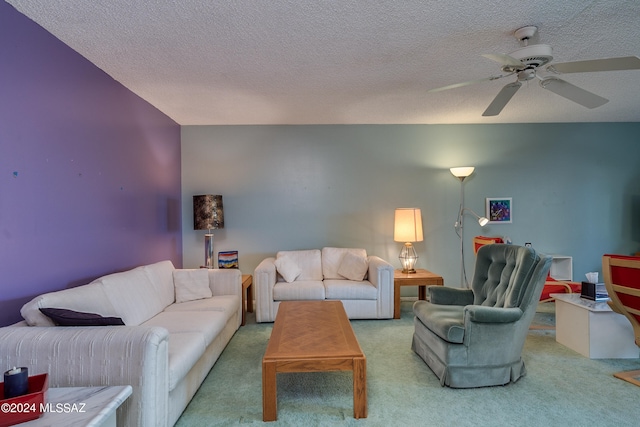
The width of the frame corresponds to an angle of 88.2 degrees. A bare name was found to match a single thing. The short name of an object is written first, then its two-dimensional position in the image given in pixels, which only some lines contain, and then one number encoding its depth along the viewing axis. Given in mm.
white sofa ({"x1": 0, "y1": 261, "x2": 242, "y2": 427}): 1600
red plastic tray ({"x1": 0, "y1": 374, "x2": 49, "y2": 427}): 1113
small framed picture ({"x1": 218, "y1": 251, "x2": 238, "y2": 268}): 4295
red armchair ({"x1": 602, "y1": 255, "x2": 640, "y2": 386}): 2291
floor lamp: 4879
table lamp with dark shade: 4116
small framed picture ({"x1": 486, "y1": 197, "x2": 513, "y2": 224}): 4918
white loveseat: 3865
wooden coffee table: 1995
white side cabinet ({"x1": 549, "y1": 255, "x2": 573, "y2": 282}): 4664
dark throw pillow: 1742
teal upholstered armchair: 2338
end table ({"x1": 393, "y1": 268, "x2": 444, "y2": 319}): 4035
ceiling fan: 1911
